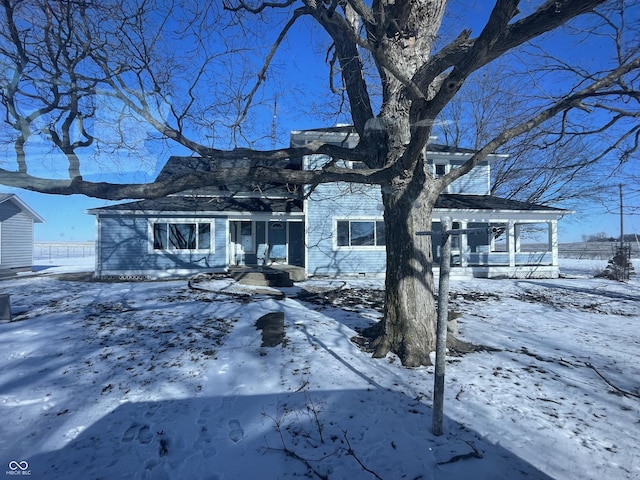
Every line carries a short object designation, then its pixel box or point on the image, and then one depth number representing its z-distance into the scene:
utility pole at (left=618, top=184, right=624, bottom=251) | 23.17
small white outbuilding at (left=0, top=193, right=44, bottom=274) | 17.28
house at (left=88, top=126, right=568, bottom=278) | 13.84
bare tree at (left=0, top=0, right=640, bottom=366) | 3.88
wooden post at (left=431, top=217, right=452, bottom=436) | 2.75
